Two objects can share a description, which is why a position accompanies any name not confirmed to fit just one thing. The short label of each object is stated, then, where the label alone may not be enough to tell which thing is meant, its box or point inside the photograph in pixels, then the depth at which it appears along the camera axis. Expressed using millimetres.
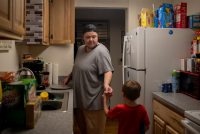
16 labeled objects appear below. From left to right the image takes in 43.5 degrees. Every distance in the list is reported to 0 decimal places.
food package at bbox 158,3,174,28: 3184
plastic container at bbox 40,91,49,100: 2220
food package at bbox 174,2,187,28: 3126
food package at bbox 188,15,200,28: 3113
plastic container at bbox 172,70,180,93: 3039
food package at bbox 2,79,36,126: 1433
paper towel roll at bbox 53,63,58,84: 3255
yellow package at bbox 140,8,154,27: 3328
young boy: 2230
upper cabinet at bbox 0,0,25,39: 1032
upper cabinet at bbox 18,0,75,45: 3172
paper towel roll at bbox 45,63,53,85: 3176
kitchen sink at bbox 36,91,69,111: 2020
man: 2709
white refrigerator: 3086
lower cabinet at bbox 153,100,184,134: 2385
